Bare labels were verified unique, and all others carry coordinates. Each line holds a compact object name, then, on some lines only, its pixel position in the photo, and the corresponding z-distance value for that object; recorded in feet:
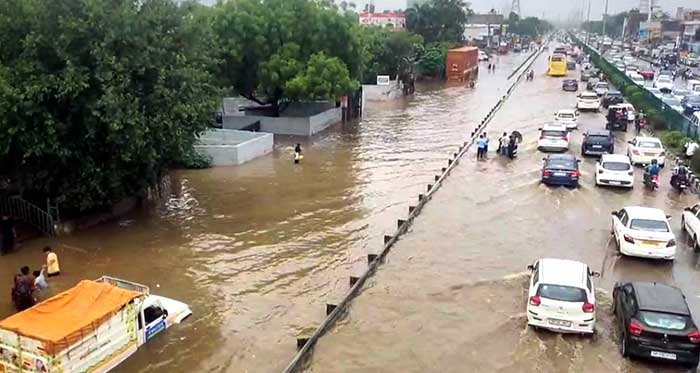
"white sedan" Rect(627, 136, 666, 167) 98.58
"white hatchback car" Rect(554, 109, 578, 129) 132.19
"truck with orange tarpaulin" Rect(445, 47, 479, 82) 254.68
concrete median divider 41.90
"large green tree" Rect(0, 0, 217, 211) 61.41
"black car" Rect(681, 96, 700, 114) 148.38
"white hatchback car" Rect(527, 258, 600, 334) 43.86
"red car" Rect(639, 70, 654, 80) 244.83
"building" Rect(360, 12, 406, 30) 466.66
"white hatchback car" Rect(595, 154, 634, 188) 84.84
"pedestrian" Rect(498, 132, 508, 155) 107.65
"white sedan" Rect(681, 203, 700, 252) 64.02
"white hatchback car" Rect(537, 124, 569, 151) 109.70
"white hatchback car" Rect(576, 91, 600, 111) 165.07
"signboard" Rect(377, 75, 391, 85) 195.31
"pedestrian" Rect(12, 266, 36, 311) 48.03
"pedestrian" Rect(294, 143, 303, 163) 101.73
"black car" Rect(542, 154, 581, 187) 85.35
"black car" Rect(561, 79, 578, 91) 214.90
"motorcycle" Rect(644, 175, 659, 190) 85.61
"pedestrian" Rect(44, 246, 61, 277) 54.95
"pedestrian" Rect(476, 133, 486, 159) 104.68
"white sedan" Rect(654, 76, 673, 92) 192.91
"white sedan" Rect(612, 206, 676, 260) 58.54
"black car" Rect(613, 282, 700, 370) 39.63
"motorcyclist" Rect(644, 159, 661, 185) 85.61
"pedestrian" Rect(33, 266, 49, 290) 51.11
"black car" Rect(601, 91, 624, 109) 168.25
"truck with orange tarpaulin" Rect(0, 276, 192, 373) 37.37
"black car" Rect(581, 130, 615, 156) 106.22
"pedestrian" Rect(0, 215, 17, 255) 59.93
